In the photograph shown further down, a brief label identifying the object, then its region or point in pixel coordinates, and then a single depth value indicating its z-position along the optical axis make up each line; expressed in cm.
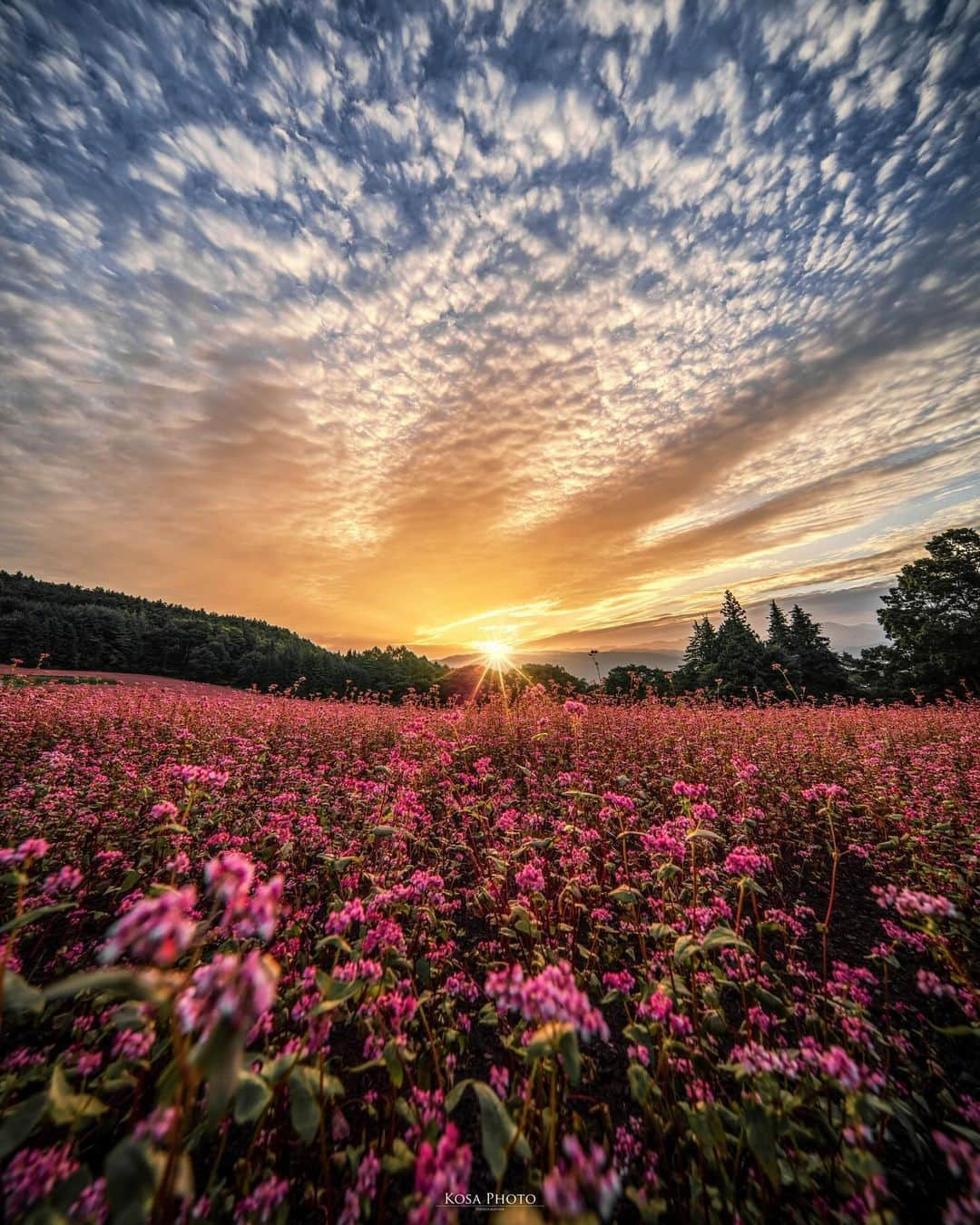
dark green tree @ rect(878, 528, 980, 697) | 2461
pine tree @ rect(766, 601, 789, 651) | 3633
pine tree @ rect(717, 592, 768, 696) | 3203
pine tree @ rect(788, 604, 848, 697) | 3328
